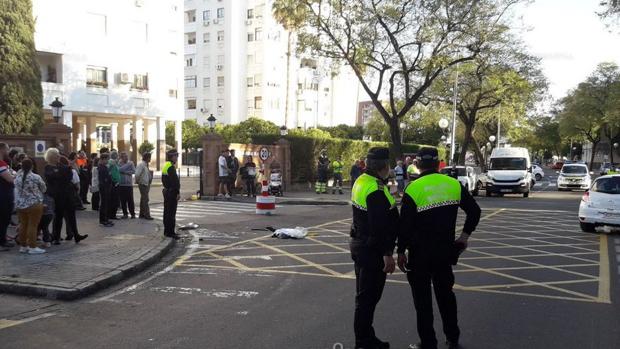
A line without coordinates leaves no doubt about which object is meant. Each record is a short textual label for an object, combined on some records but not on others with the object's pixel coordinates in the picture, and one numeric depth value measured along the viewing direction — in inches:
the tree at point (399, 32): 955.3
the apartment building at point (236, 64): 2409.0
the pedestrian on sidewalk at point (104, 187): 502.9
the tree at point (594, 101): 2474.2
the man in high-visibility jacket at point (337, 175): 1009.5
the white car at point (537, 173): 1807.3
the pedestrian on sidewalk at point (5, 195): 360.8
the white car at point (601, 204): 500.4
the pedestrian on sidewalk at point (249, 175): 884.0
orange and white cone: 652.1
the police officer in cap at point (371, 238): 181.9
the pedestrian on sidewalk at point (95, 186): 580.2
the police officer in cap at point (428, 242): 189.8
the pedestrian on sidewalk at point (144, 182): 556.1
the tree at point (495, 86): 1218.6
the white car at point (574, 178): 1301.7
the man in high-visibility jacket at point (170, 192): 453.4
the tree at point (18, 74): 997.2
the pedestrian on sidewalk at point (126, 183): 555.2
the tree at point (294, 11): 1005.8
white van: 1015.6
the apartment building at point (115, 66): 1301.7
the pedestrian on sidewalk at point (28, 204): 350.6
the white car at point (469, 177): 1009.5
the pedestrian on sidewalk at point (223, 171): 835.4
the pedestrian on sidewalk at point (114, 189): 547.8
